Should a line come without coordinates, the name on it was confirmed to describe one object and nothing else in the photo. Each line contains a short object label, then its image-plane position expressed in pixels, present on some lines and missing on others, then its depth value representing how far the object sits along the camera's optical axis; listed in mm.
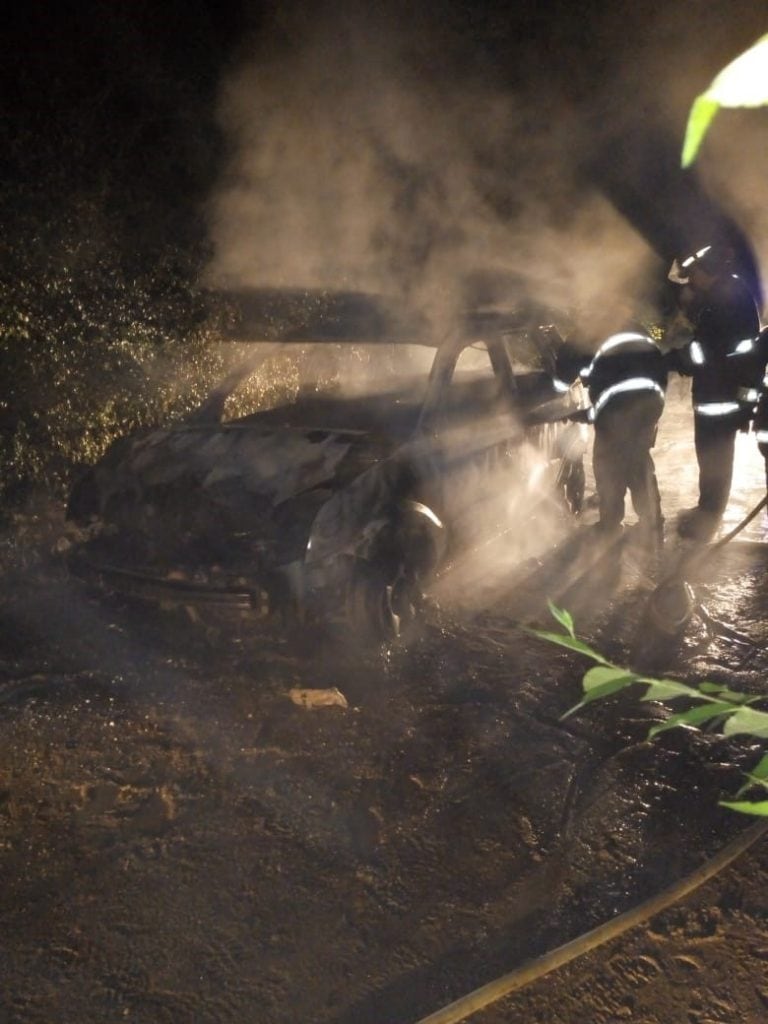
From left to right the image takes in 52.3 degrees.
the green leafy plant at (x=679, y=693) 1038
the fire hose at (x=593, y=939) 2125
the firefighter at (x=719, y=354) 5098
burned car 3701
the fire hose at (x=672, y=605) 4238
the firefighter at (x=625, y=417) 4969
